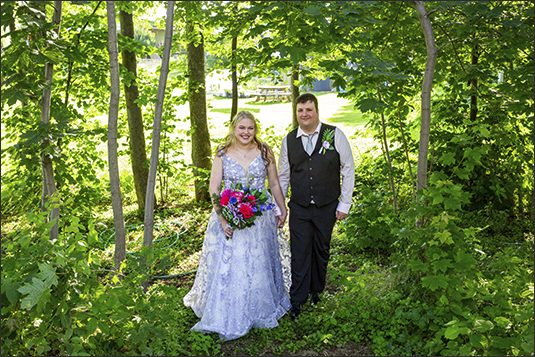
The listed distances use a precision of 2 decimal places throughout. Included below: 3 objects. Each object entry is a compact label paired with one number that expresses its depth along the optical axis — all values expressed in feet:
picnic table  62.54
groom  11.37
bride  10.95
